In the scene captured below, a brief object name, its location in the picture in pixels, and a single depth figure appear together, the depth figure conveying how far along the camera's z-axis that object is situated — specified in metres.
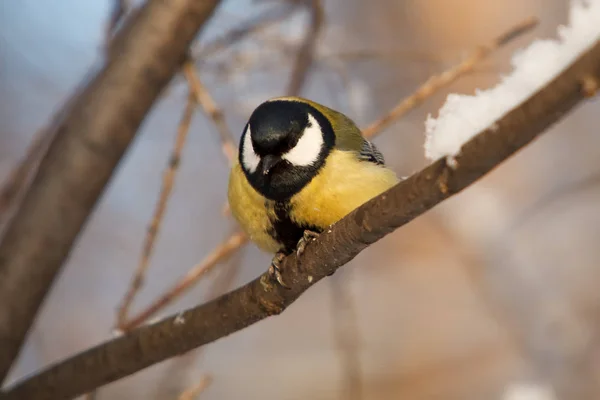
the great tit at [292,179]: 2.34
